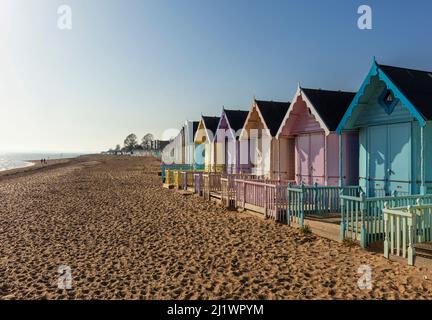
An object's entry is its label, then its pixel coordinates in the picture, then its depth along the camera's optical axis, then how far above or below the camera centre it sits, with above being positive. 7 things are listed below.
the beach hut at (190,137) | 30.94 +1.76
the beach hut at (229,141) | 20.76 +0.98
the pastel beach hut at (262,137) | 16.58 +0.96
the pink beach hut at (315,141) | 12.50 +0.58
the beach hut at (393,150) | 7.57 +0.13
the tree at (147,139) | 191.75 +10.17
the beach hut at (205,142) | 24.96 +1.12
